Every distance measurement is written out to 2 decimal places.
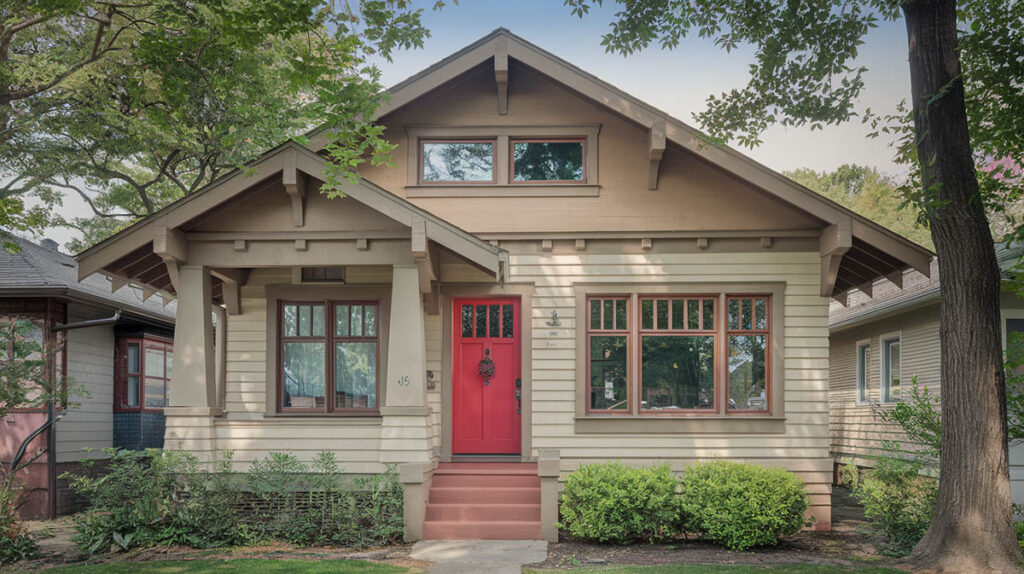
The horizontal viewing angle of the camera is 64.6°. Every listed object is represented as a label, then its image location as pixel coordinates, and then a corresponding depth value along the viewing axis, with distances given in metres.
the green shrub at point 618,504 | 9.92
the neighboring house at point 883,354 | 12.91
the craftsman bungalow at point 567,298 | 11.40
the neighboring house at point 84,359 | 13.05
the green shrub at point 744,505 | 9.84
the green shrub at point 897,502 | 9.58
